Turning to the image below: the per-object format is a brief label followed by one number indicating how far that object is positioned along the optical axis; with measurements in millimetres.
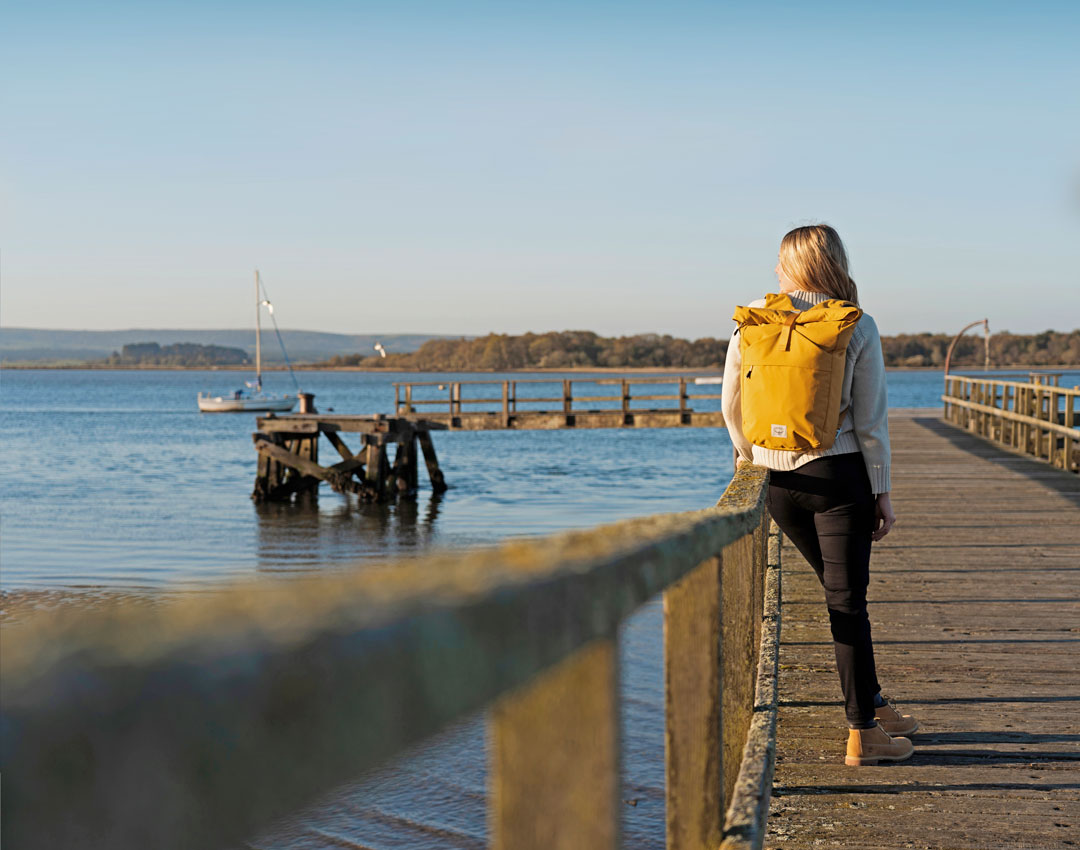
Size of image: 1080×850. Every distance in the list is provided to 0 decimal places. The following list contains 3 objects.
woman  3422
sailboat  75188
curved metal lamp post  35334
